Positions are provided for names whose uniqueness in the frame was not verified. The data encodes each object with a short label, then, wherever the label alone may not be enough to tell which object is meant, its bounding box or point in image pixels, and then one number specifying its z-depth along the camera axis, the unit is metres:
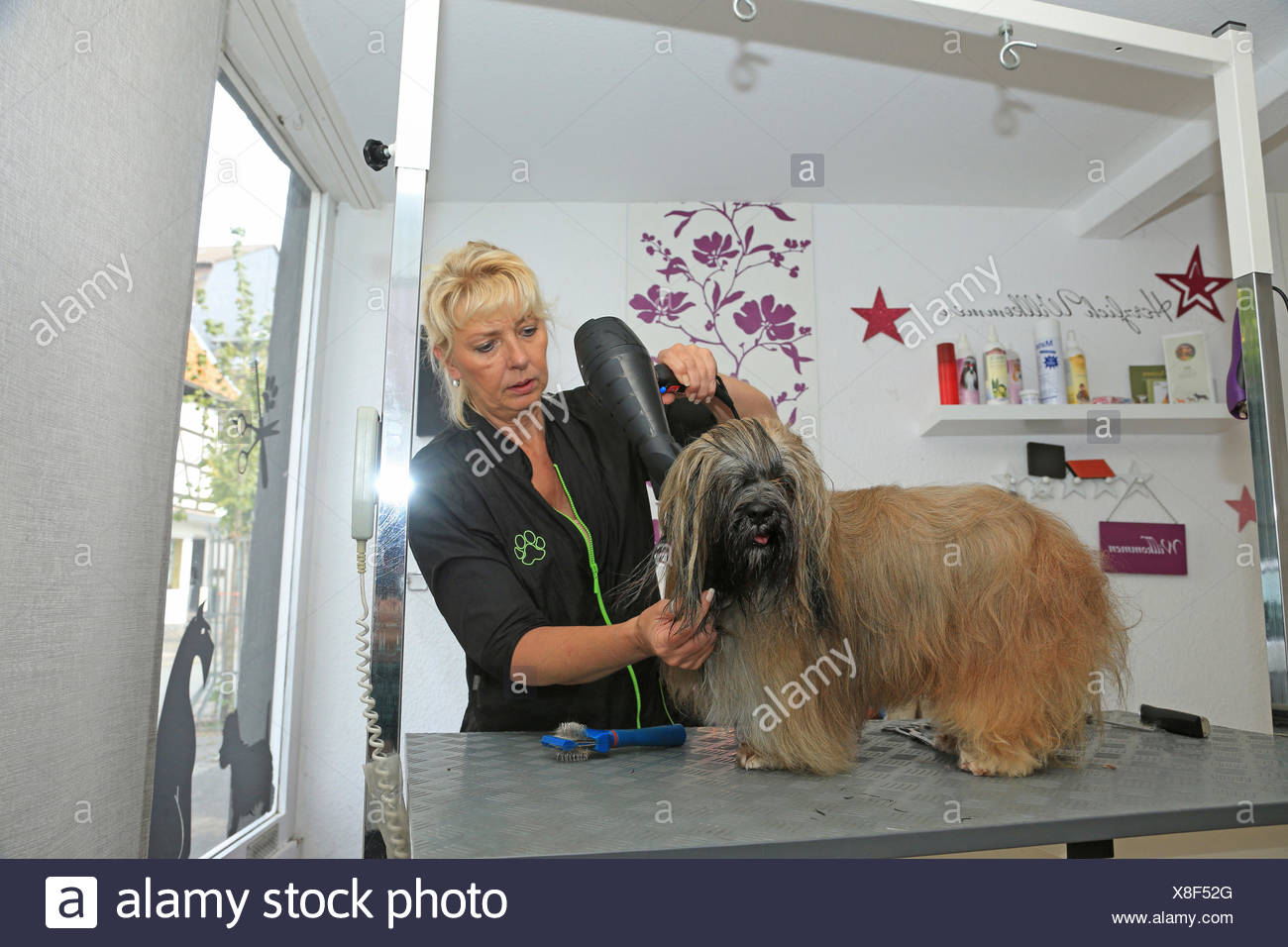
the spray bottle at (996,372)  3.78
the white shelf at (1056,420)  3.71
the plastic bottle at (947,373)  3.86
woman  1.95
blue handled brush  1.59
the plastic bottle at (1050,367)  3.86
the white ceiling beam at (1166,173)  3.21
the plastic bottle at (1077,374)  3.87
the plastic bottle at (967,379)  3.81
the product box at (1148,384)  4.04
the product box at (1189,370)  3.99
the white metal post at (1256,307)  1.95
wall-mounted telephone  1.29
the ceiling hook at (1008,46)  1.94
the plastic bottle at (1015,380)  3.84
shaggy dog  1.43
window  2.76
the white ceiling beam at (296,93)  2.73
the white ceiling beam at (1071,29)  1.94
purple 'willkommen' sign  3.90
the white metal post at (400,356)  1.26
